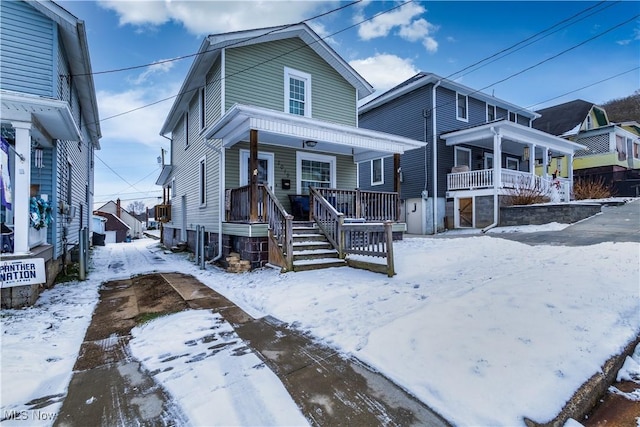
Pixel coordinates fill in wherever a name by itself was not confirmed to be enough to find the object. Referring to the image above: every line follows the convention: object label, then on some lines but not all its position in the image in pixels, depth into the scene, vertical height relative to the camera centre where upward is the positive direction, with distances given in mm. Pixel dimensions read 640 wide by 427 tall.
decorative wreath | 5271 +93
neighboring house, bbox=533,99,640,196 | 19672 +4655
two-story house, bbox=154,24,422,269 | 7406 +2232
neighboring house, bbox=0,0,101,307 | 4809 +1679
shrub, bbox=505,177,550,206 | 12367 +849
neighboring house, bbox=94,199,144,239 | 41869 -139
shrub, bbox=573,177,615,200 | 15031 +1093
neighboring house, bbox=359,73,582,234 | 13391 +3121
